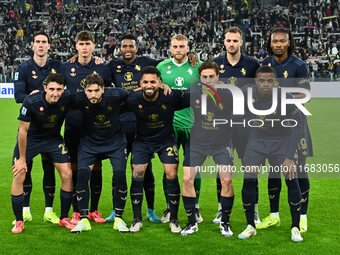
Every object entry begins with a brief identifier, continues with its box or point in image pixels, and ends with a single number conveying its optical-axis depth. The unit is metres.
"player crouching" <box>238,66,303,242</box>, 5.45
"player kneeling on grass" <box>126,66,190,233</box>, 5.87
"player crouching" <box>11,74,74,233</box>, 5.70
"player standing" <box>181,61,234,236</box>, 5.68
